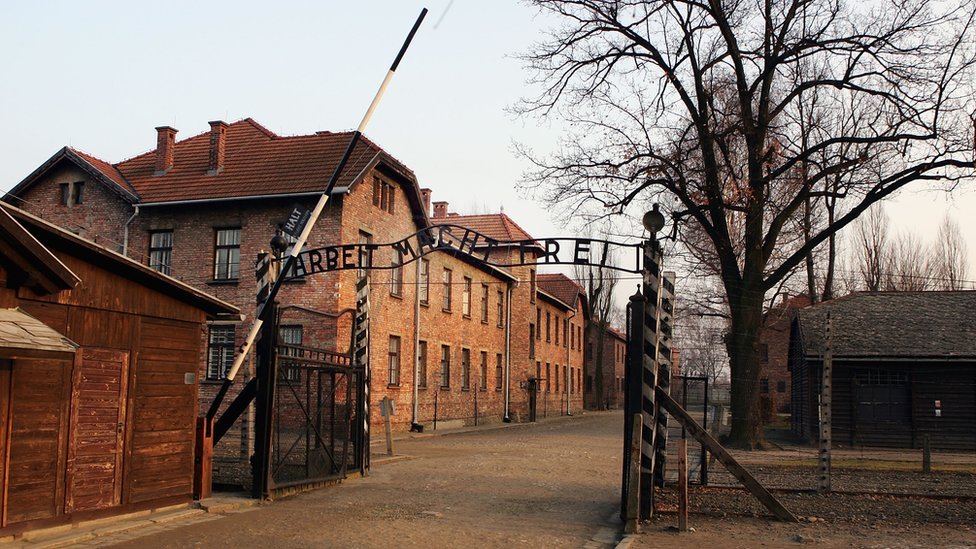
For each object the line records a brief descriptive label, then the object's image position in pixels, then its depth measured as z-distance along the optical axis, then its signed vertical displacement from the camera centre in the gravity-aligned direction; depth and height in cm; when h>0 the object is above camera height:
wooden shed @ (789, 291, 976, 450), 2744 -31
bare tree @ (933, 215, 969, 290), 4978 +579
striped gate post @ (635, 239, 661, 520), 1166 -63
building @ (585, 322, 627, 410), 7050 -32
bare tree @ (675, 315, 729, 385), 4989 +193
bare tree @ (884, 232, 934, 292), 5066 +564
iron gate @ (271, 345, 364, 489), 1337 -119
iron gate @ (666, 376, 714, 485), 1444 -222
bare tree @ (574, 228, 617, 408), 6575 +494
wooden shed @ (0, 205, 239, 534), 882 -25
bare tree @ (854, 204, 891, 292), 5088 +639
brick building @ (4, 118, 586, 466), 2714 +463
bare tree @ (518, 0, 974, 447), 2427 +630
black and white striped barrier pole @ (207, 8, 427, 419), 1252 +196
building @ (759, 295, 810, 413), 7169 +0
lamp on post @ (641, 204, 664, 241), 1209 +201
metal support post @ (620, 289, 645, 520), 1145 -19
